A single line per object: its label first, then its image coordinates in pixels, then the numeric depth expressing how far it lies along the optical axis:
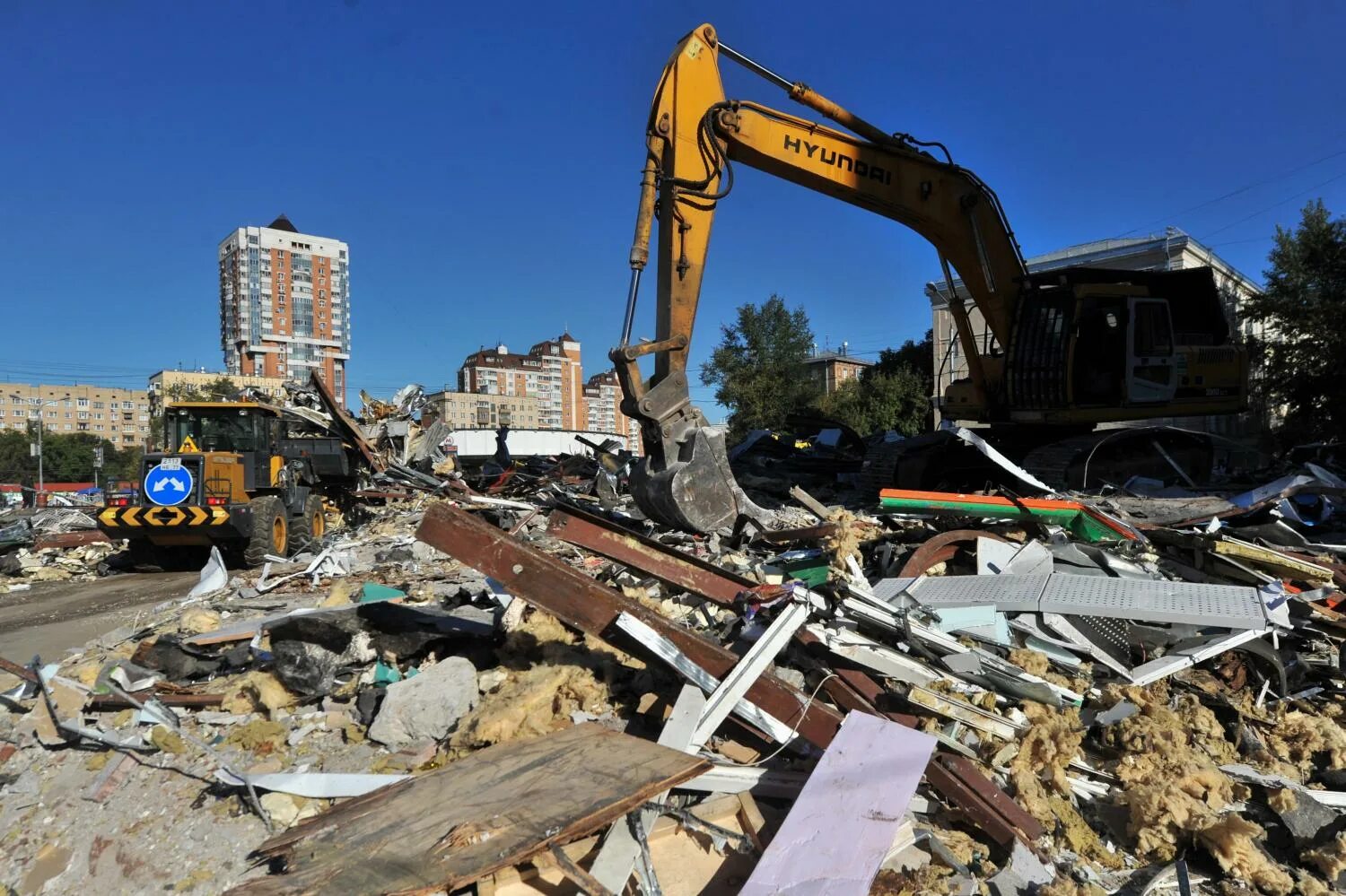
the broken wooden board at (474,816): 2.10
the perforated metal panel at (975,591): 3.89
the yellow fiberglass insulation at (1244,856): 2.40
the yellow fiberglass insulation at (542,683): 3.15
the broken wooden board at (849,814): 2.19
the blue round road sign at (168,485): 9.43
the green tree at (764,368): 34.78
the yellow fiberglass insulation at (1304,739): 3.09
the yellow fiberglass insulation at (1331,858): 2.41
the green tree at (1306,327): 21.00
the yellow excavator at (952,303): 5.89
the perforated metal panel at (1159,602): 3.63
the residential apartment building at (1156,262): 27.50
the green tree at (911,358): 36.78
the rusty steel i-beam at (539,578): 3.20
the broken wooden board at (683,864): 2.23
